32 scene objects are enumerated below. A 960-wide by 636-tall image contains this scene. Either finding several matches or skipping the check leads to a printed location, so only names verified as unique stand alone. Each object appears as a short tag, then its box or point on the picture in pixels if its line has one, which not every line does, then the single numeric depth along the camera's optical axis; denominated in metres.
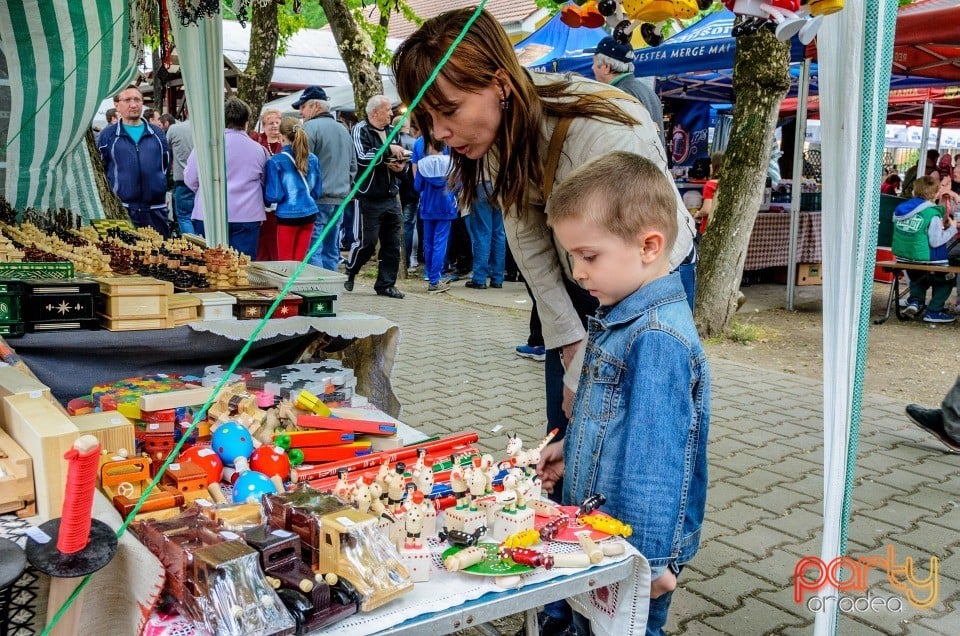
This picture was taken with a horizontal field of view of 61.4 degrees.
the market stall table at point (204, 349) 2.92
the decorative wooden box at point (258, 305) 3.27
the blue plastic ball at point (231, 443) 2.23
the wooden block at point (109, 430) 2.08
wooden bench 7.75
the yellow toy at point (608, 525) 1.67
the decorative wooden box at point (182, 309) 3.12
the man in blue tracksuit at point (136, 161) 7.50
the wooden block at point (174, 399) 2.46
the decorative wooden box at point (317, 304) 3.41
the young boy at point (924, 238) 7.83
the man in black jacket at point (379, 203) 7.94
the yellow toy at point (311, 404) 2.71
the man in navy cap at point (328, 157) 7.93
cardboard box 9.66
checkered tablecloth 9.42
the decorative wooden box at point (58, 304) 2.87
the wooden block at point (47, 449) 1.68
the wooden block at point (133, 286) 2.96
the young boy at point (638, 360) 1.70
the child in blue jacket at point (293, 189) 6.98
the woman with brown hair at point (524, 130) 2.01
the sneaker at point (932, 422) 4.27
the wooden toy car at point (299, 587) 1.36
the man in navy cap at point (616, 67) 5.30
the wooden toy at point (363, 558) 1.44
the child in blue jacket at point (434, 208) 8.75
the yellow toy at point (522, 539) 1.63
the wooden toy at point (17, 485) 1.69
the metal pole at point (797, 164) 8.04
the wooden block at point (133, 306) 2.97
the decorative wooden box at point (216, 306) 3.19
